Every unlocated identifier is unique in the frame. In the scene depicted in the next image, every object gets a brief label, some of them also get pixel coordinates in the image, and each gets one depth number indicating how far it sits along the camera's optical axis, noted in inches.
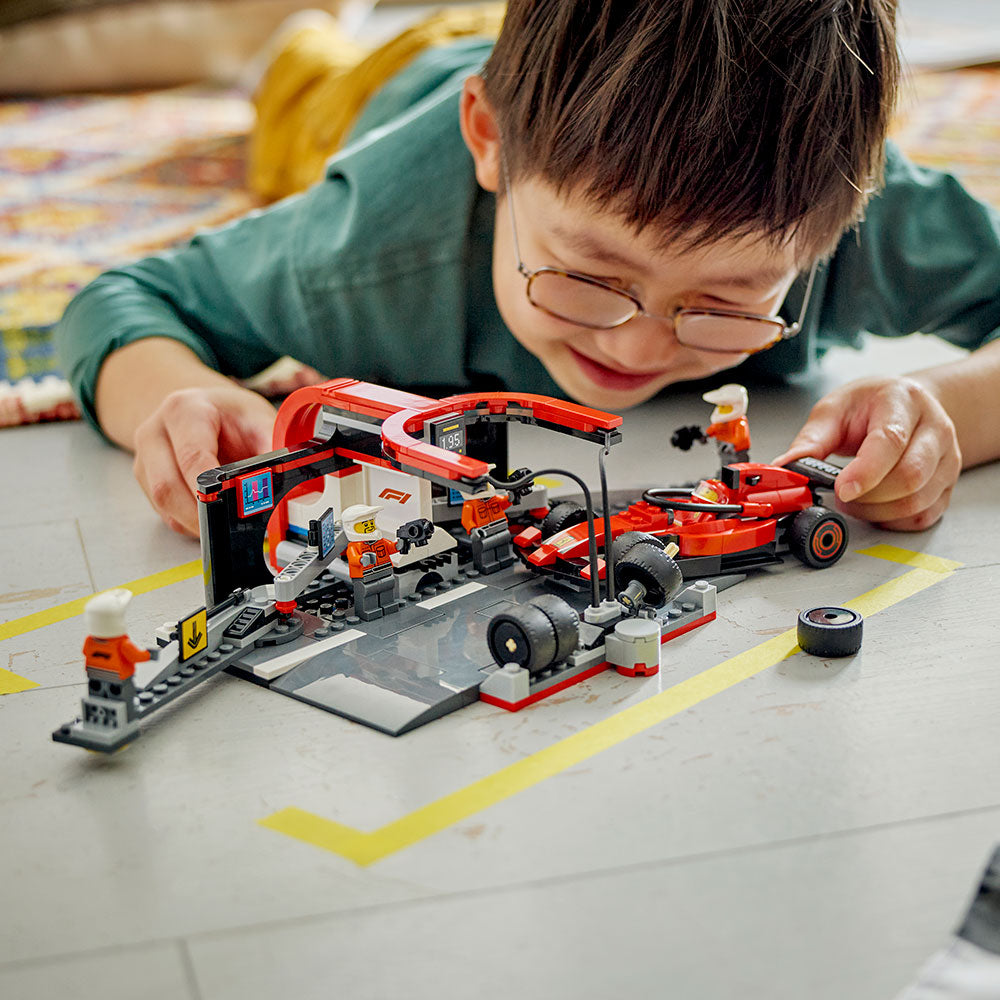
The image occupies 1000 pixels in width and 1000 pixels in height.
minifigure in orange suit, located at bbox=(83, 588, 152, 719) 31.0
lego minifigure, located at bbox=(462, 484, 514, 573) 42.3
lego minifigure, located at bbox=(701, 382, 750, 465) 44.5
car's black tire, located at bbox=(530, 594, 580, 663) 35.0
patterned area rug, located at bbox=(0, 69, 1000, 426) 79.6
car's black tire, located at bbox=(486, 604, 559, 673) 34.5
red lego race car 41.6
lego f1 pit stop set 34.4
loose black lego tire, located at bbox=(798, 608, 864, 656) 36.6
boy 42.3
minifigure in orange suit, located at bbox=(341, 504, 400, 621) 38.6
